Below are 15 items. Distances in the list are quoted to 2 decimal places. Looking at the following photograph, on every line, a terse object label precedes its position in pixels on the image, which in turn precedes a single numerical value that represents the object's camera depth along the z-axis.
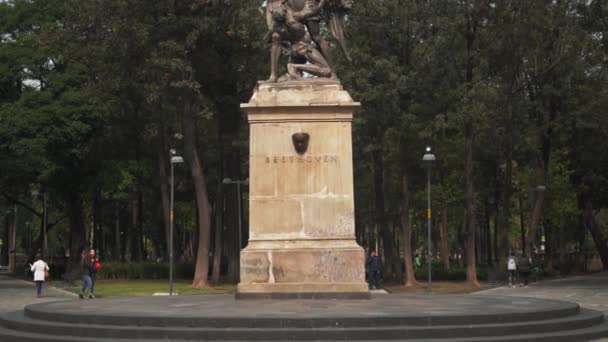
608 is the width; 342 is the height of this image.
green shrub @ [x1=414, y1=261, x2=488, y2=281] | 52.62
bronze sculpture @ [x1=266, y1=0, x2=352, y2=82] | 20.59
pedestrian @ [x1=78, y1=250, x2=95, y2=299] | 31.22
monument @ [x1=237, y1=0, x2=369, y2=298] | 19.27
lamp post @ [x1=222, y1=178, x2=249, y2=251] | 43.39
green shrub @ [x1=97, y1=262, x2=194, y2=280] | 53.62
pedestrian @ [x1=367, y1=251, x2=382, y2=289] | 35.78
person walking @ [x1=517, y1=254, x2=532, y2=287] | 43.38
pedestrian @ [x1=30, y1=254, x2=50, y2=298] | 34.03
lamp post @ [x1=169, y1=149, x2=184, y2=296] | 39.06
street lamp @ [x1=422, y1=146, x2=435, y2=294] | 36.12
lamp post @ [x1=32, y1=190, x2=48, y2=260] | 59.17
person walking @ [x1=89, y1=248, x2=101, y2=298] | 31.79
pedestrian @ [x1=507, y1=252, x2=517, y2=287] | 43.25
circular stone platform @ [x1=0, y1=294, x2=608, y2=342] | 14.69
